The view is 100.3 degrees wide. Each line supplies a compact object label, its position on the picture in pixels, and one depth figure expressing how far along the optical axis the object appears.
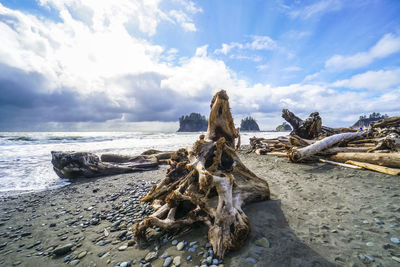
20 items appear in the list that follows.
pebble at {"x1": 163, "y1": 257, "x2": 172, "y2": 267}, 2.39
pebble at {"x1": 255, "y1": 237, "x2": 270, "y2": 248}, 2.53
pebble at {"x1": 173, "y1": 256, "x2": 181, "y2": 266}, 2.38
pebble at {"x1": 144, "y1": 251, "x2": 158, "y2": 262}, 2.57
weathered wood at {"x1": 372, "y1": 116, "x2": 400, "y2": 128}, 11.29
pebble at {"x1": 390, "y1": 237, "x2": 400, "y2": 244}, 2.45
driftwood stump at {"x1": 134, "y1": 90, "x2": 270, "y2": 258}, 2.55
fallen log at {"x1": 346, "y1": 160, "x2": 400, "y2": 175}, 5.27
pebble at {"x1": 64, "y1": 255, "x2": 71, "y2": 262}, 2.94
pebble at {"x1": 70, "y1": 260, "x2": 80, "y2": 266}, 2.81
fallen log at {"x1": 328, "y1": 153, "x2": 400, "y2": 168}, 5.70
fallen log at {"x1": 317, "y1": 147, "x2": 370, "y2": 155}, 7.78
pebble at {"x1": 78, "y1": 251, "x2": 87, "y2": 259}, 2.97
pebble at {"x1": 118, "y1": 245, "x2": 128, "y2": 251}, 2.94
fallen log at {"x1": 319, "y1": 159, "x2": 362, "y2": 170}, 6.38
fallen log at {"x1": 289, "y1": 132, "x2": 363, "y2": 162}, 7.90
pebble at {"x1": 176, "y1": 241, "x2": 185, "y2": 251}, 2.68
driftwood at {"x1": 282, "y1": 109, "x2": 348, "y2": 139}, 11.05
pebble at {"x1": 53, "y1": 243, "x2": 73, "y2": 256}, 3.14
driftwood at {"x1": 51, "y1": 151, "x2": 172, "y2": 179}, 8.80
